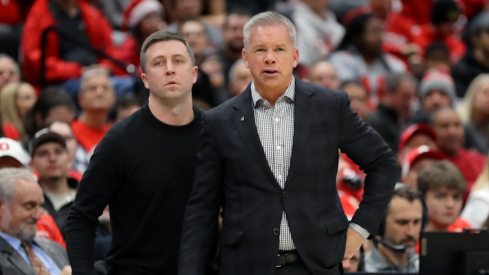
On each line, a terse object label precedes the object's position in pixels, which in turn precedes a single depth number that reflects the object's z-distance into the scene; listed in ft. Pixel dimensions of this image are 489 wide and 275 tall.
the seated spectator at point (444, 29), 86.07
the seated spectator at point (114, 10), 75.61
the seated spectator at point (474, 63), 79.77
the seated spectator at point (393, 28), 83.46
